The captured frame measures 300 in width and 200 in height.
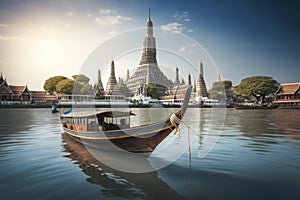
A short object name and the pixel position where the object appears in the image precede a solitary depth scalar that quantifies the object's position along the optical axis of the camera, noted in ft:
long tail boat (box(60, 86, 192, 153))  21.76
